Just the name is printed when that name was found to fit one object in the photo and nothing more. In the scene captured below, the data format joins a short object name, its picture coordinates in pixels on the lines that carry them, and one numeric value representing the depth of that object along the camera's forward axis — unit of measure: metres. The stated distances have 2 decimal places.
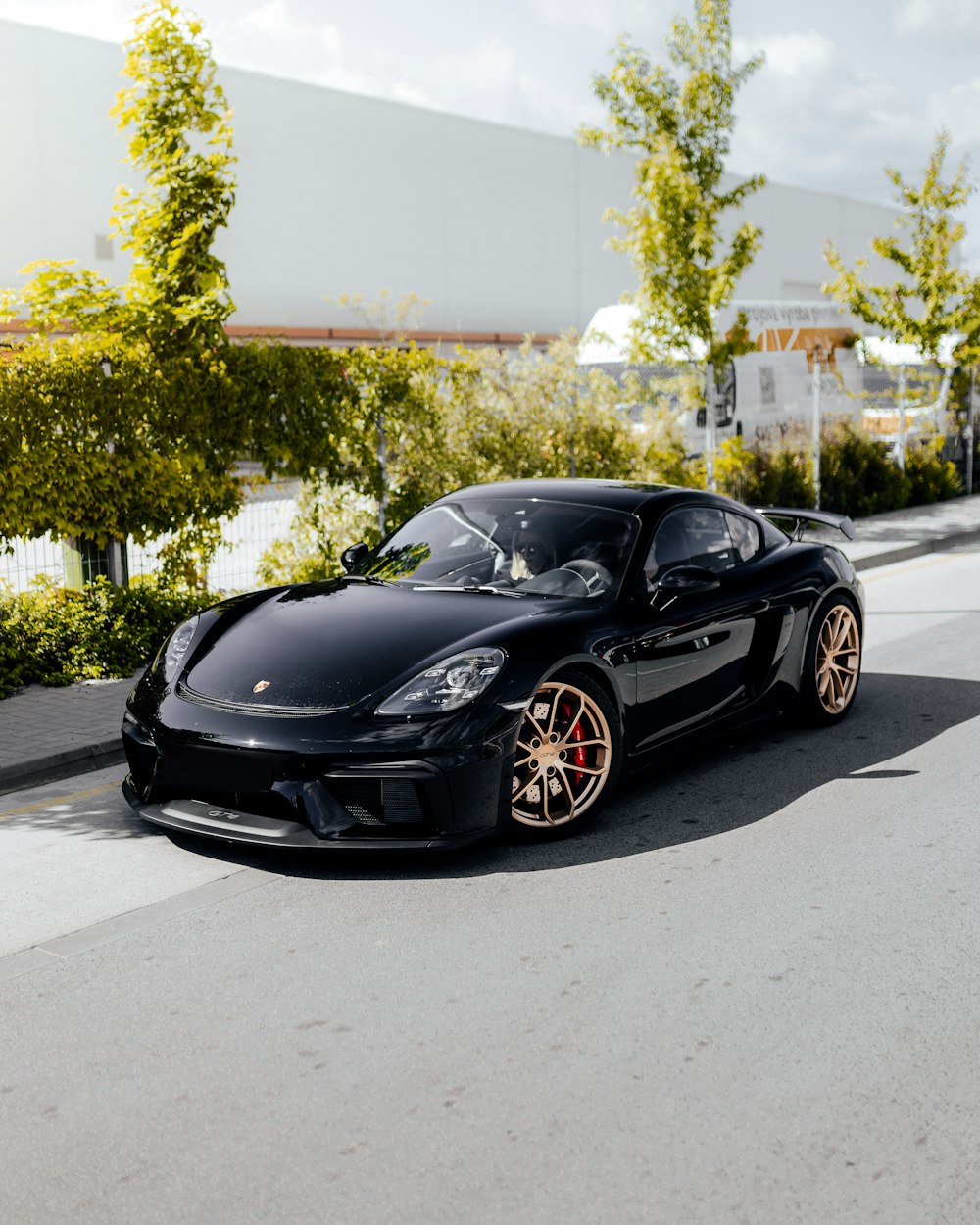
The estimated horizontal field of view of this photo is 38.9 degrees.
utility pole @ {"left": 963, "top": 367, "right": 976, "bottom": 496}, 22.61
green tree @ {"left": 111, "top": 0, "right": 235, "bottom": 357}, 10.15
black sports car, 4.87
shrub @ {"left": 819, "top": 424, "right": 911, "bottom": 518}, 18.67
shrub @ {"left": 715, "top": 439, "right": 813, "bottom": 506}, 17.31
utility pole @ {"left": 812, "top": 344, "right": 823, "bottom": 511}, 17.36
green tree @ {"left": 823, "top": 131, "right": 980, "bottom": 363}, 21.19
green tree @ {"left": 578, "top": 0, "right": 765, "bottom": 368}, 14.91
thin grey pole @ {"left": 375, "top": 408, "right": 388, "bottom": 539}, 11.68
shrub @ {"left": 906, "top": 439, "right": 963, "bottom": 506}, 20.97
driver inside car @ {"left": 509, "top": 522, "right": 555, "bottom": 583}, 6.06
